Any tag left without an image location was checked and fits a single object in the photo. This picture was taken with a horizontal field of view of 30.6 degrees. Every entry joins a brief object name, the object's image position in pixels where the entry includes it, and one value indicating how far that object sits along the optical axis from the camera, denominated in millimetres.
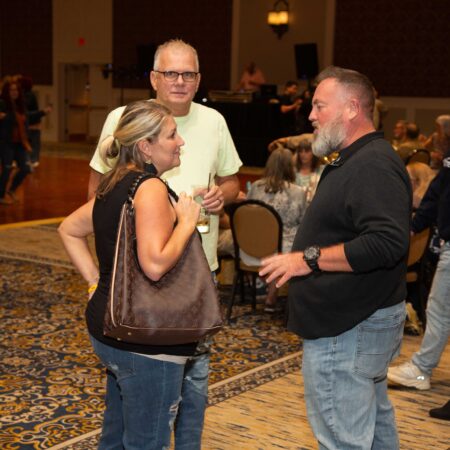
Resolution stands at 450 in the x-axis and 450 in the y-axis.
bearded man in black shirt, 2369
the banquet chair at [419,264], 5500
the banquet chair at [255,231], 5645
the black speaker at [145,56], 18703
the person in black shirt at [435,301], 4109
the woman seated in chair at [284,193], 5898
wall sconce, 17172
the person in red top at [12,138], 10906
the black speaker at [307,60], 16484
